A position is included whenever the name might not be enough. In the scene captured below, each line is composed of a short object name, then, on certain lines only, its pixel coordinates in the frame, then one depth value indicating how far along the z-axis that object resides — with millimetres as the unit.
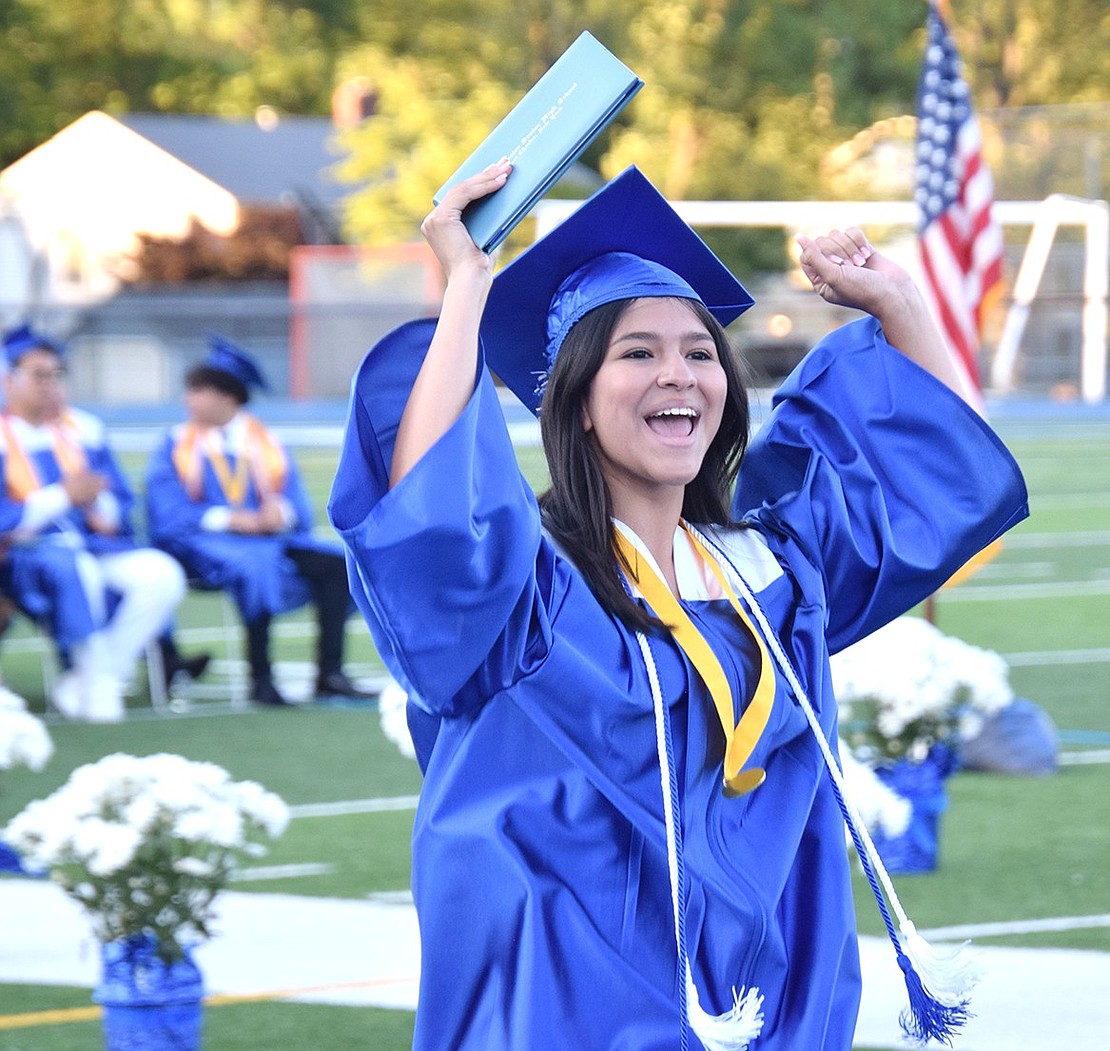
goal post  53625
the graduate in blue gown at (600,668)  4973
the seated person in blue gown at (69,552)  19062
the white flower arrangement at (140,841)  8766
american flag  20359
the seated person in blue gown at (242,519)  20031
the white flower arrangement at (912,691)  12461
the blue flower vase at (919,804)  12625
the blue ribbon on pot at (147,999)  8687
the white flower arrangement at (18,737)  10656
